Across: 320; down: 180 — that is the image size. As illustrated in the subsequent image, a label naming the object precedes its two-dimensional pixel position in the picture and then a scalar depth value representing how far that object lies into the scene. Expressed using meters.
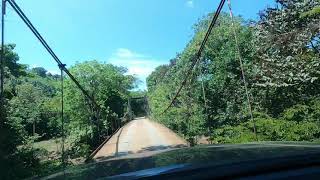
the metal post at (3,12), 3.11
